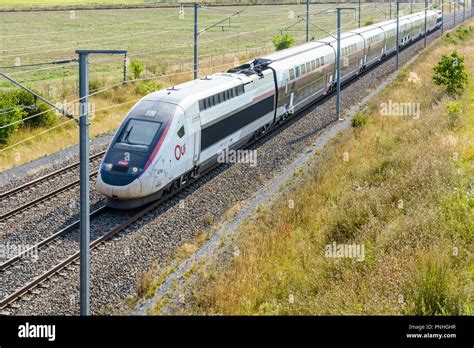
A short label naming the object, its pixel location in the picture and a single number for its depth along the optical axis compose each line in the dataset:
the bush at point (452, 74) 35.72
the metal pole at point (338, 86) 35.03
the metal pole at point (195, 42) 32.93
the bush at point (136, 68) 44.09
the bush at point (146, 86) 40.45
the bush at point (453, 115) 27.42
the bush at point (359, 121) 32.28
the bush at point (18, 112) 29.88
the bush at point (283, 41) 61.59
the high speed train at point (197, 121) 20.75
